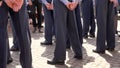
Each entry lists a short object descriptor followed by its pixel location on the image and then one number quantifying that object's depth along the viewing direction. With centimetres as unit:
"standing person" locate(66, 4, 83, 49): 720
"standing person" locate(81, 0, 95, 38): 933
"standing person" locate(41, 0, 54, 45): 829
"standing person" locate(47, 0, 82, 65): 604
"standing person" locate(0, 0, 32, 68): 469
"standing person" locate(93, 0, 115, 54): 700
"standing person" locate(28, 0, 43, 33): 1098
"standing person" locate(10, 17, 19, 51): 752
